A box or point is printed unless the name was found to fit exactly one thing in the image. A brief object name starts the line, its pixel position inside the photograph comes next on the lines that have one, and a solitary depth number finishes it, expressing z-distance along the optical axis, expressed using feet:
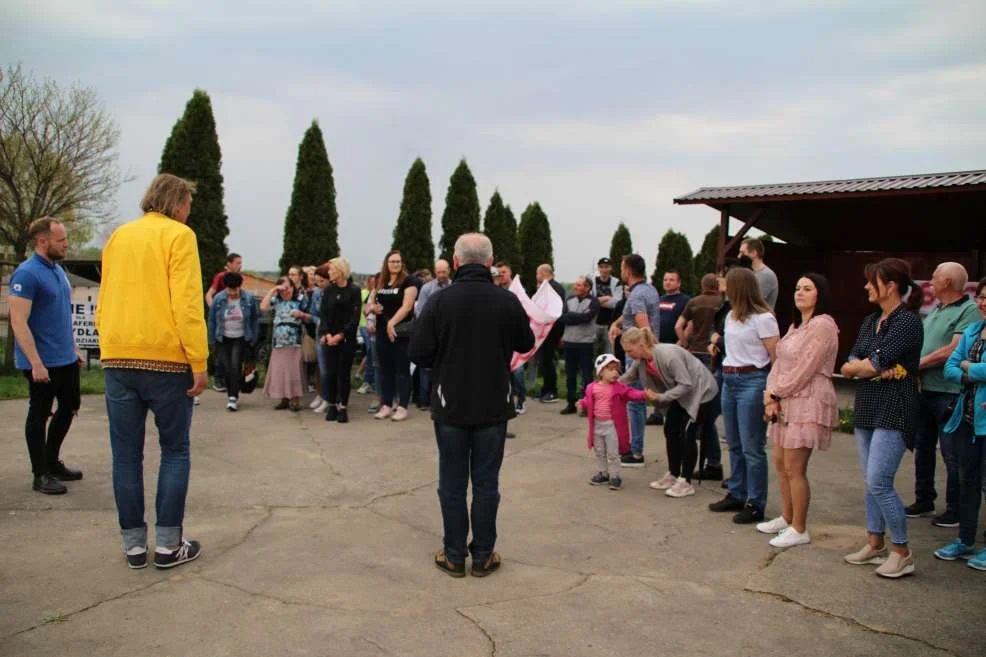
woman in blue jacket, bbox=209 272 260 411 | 33.71
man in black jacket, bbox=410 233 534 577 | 14.61
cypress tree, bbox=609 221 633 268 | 88.94
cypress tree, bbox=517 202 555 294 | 81.15
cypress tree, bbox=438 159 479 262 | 68.95
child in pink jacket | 21.70
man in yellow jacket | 14.14
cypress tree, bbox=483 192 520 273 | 75.92
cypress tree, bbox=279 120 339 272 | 57.88
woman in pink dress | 16.35
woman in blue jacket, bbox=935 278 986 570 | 15.97
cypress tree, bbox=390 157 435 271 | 64.44
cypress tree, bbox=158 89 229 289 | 48.32
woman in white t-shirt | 18.60
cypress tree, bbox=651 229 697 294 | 92.48
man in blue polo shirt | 18.67
